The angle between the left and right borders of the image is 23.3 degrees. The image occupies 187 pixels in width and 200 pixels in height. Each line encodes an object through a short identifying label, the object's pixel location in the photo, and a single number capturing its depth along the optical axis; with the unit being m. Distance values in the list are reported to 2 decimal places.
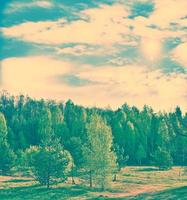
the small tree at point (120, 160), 102.64
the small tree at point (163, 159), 118.56
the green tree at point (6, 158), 101.07
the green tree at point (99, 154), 79.75
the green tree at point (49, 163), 79.88
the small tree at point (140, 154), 140.12
